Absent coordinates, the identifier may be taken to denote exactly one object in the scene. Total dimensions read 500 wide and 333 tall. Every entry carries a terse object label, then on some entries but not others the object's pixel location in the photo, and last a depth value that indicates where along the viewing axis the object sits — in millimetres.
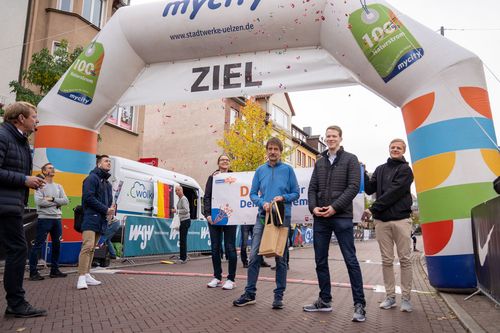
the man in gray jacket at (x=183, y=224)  11469
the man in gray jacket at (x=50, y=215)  7629
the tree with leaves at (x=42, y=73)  11672
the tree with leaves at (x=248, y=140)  29125
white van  12508
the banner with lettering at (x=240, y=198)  8391
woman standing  6664
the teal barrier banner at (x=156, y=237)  11119
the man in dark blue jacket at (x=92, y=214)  6527
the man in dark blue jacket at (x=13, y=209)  4297
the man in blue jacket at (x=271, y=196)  5258
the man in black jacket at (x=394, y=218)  5363
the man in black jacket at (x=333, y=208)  4875
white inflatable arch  6082
